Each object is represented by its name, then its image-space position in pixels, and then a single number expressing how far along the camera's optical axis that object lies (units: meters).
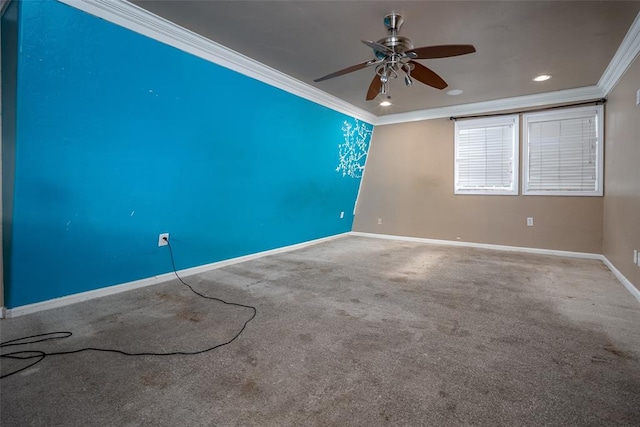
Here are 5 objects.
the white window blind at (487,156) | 4.79
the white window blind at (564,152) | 4.19
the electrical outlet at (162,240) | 3.01
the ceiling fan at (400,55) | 2.16
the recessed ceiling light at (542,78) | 3.70
